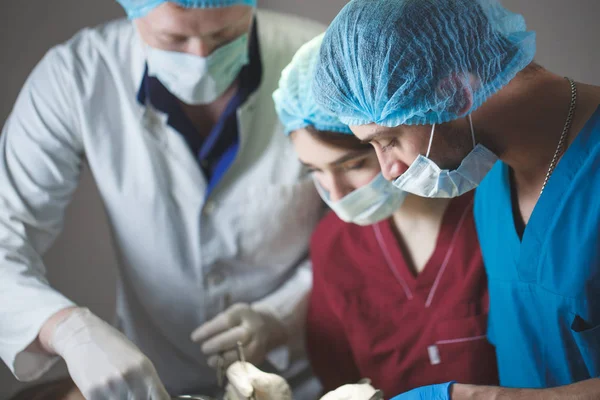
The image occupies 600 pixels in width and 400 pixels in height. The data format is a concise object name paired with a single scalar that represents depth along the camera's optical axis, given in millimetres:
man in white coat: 1421
